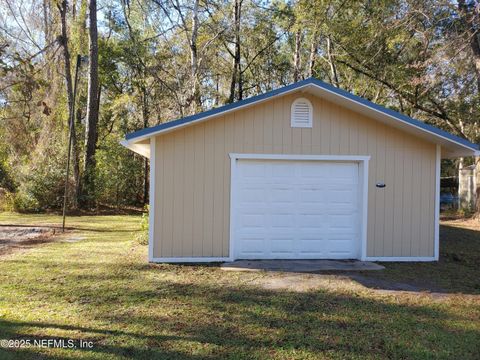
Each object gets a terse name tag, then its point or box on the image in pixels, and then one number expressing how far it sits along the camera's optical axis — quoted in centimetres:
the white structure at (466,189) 2008
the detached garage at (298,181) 784
